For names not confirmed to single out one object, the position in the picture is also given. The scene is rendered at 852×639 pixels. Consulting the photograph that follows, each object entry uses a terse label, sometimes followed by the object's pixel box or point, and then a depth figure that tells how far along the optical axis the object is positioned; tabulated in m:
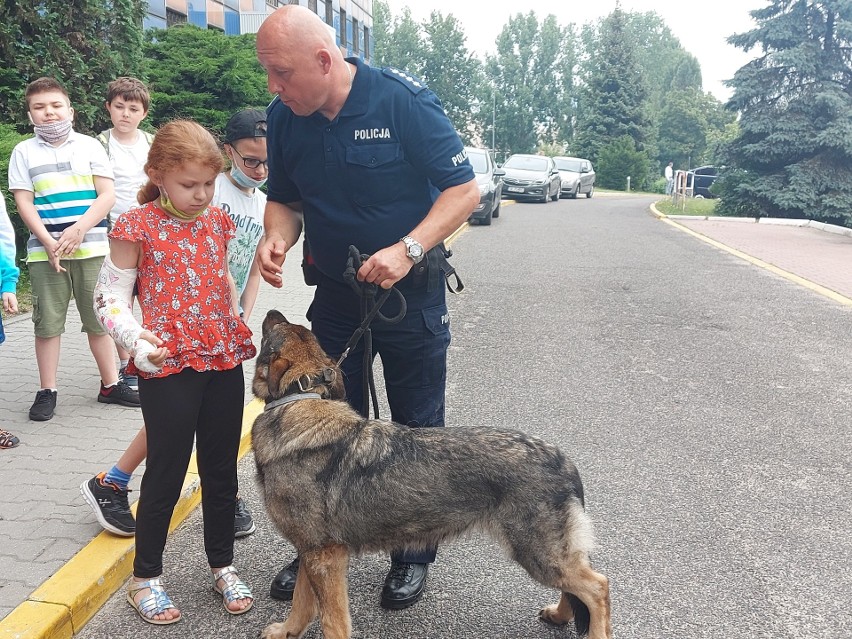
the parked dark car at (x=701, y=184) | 40.03
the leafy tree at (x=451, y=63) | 78.44
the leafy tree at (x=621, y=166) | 47.78
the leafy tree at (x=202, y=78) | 15.38
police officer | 2.83
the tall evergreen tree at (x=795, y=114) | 22.19
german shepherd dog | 2.70
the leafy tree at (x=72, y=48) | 9.27
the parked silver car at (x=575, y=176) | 31.63
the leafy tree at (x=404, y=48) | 80.50
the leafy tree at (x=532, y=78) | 83.62
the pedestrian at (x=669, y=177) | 35.97
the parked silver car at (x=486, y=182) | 17.98
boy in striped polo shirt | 4.80
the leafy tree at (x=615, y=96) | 52.38
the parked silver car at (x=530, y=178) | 26.77
